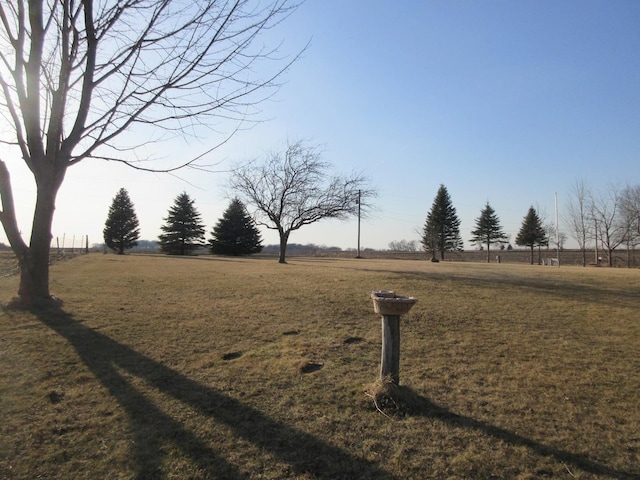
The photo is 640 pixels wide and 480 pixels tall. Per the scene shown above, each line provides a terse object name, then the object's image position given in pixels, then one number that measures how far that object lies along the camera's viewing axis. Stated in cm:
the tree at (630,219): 3806
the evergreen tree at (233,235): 5081
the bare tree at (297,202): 2541
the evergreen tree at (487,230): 5806
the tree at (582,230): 4016
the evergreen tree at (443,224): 5566
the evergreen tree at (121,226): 4931
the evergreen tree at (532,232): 5006
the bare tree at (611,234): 3900
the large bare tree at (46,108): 588
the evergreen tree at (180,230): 5044
